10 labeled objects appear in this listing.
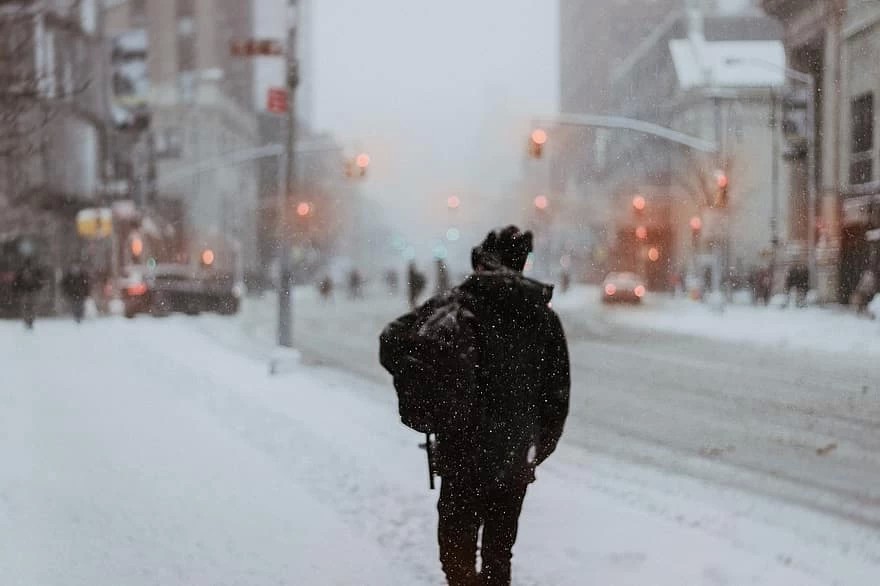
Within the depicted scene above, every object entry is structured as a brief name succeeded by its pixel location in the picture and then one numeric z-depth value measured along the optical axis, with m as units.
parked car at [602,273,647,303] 45.56
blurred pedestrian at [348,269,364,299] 51.66
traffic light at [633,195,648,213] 55.57
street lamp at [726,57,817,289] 32.94
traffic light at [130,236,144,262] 44.53
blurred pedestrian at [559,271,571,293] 55.09
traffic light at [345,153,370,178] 29.75
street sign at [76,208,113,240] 39.47
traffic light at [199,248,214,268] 59.51
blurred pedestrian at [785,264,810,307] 35.72
